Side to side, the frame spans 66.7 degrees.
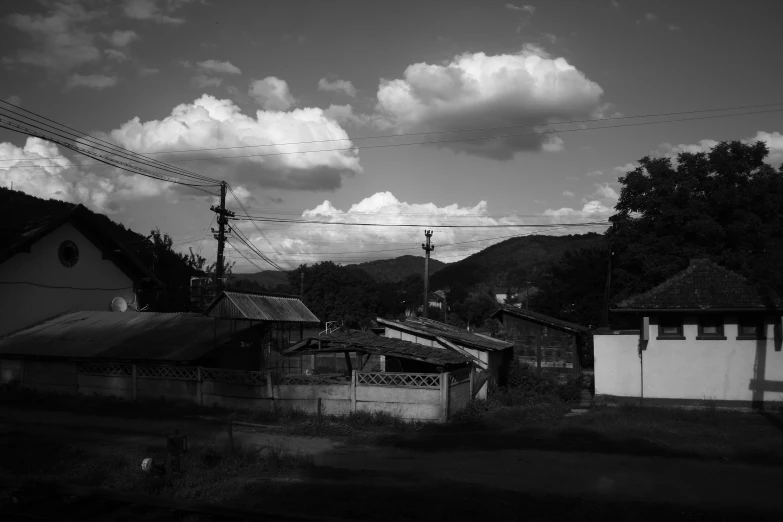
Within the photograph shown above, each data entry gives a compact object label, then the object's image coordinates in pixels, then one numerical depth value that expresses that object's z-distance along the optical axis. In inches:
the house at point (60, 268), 1002.7
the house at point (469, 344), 912.3
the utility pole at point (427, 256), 1447.8
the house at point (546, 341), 1080.2
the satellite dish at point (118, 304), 1189.7
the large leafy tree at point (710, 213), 1197.7
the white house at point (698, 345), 776.9
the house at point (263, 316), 893.8
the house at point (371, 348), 751.1
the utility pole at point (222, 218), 1178.6
